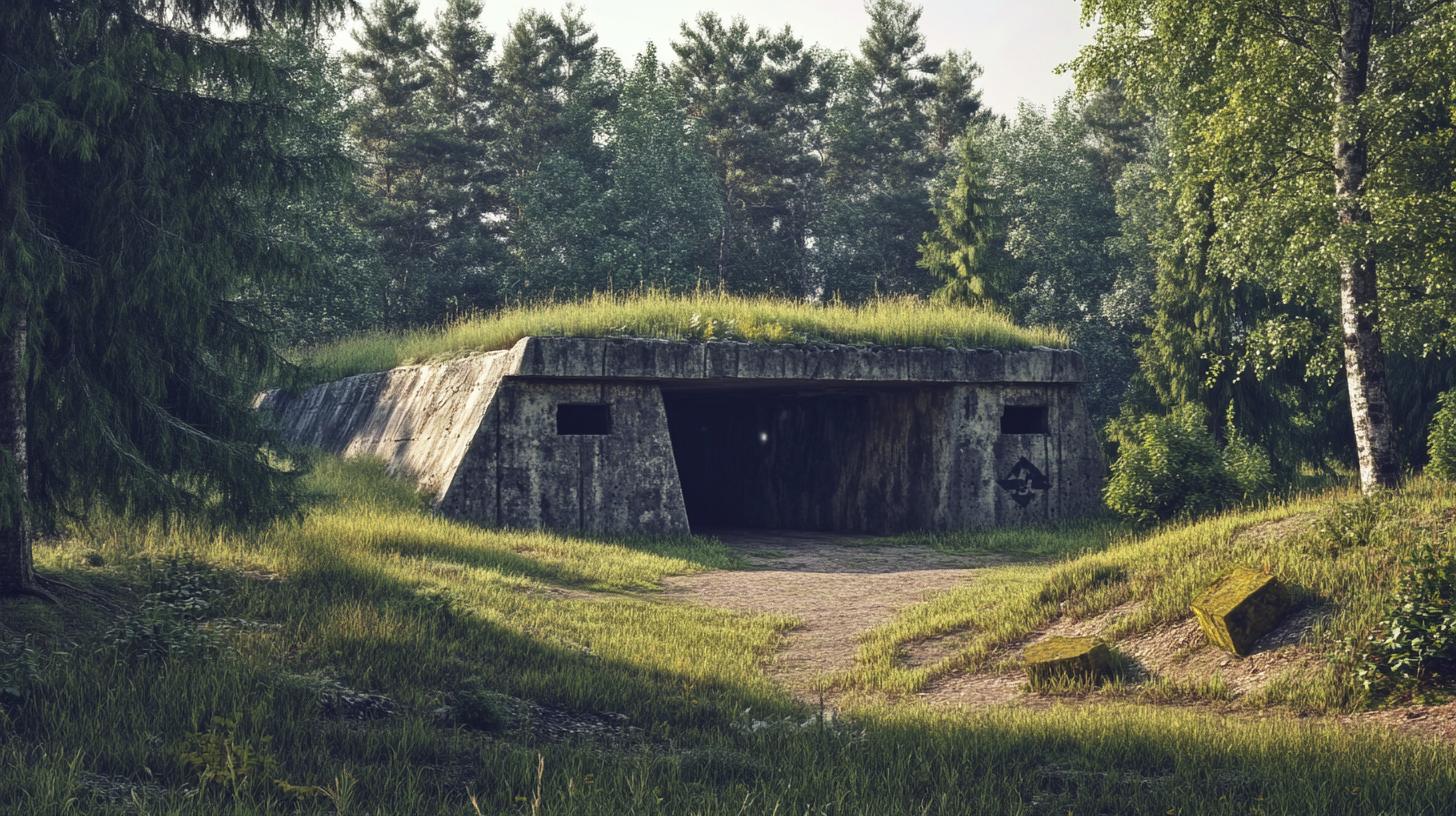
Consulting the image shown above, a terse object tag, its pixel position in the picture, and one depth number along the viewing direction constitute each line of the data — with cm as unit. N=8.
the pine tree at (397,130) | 4125
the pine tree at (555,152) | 3772
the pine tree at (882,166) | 4691
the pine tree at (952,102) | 5209
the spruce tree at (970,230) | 3731
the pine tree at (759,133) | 4775
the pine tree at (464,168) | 4016
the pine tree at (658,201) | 3750
